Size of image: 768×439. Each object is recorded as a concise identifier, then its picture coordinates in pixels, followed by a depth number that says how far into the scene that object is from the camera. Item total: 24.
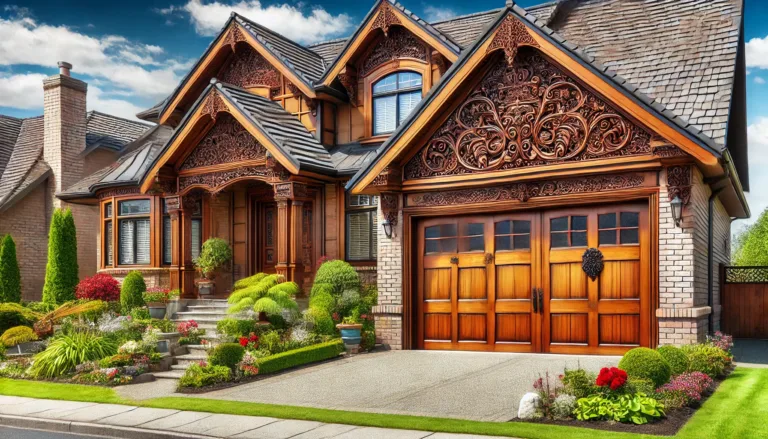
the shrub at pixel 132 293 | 19.03
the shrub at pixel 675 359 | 11.05
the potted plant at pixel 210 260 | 20.14
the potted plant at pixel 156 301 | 18.70
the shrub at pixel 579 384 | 9.43
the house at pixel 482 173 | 13.49
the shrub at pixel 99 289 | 20.03
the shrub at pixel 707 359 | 11.34
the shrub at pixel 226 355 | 13.30
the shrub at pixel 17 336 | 16.12
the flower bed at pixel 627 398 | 8.86
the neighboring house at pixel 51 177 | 26.45
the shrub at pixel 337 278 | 17.06
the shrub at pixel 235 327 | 15.30
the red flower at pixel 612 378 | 9.16
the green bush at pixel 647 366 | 10.04
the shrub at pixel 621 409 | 8.86
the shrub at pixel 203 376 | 12.69
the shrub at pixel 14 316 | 17.50
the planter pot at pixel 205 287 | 20.22
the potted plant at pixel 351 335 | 15.87
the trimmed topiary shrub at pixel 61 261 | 21.94
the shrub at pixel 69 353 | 14.48
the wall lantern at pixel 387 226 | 16.16
